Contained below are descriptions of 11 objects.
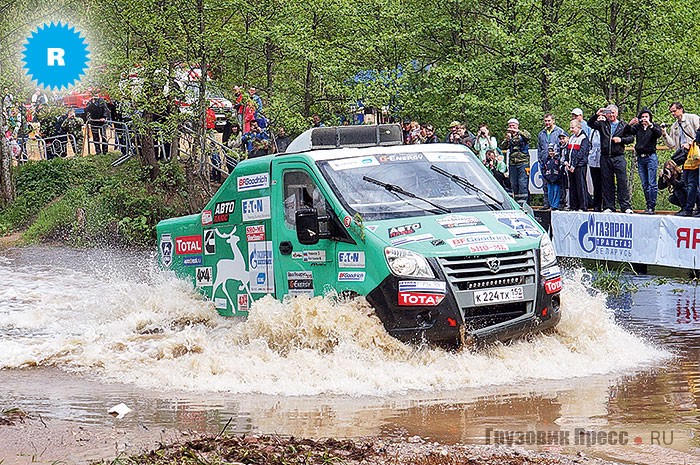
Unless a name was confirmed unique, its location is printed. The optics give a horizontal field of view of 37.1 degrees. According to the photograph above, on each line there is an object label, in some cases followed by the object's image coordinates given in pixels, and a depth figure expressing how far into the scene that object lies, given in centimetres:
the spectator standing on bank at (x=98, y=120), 3231
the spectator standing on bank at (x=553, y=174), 2050
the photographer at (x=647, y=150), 1812
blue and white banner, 1658
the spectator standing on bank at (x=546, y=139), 2073
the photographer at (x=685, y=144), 1753
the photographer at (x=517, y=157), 2216
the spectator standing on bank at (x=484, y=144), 2266
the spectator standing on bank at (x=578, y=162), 1948
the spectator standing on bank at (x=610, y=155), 1884
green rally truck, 959
